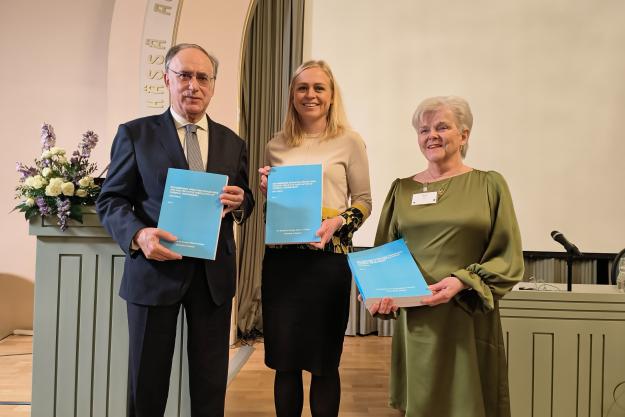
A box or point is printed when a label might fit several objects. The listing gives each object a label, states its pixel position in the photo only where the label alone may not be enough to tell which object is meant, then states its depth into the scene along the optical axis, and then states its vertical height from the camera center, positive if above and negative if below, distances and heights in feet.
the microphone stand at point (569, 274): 6.58 -0.78
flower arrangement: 5.86 +0.26
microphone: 6.59 -0.39
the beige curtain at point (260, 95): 13.85 +3.61
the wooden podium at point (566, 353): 6.16 -1.83
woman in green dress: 4.50 -0.57
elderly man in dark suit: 4.41 -0.49
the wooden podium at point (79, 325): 6.07 -1.64
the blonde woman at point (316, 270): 5.26 -0.69
